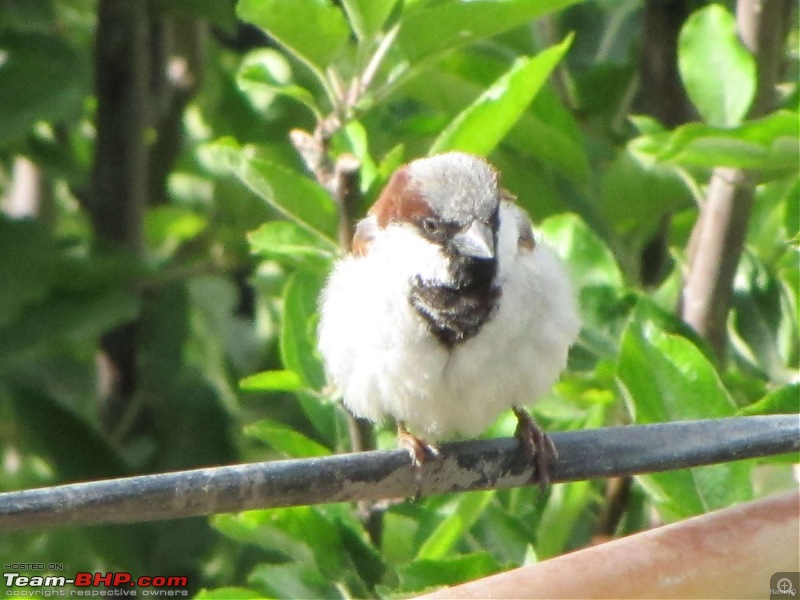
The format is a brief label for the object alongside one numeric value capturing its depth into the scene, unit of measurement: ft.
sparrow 13.65
